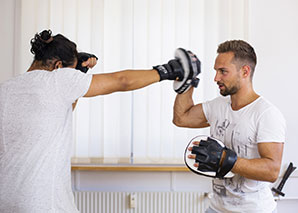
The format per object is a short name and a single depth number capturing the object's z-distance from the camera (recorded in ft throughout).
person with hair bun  4.57
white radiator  9.98
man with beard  5.66
